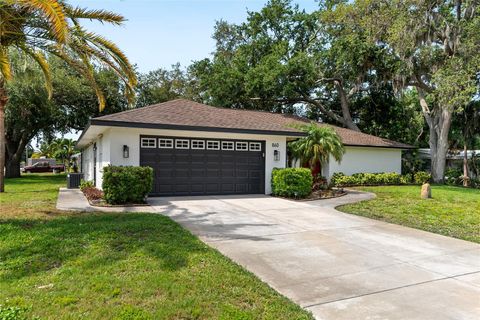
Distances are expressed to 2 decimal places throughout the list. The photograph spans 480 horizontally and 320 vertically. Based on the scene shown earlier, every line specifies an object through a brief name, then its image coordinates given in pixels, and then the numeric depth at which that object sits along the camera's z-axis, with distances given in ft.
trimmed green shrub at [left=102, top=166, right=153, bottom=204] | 33.65
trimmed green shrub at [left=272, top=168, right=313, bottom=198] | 42.37
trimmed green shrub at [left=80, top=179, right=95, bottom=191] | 50.06
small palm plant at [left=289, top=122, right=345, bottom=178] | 45.47
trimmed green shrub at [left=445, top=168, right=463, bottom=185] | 75.02
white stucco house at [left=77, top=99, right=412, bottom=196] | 39.80
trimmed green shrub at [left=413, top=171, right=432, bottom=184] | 70.08
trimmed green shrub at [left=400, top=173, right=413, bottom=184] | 67.60
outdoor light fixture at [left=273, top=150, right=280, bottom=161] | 47.71
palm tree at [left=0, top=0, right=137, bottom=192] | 20.47
